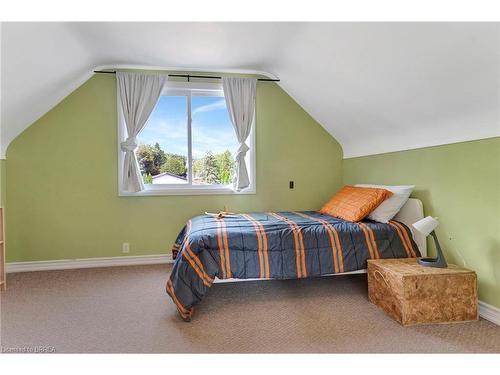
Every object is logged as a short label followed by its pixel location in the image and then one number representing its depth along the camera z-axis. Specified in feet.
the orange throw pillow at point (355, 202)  9.39
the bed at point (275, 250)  7.50
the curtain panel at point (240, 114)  12.37
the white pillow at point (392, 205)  9.30
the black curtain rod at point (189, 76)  11.68
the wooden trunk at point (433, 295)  6.94
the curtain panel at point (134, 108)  11.53
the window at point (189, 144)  12.41
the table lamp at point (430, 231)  7.39
